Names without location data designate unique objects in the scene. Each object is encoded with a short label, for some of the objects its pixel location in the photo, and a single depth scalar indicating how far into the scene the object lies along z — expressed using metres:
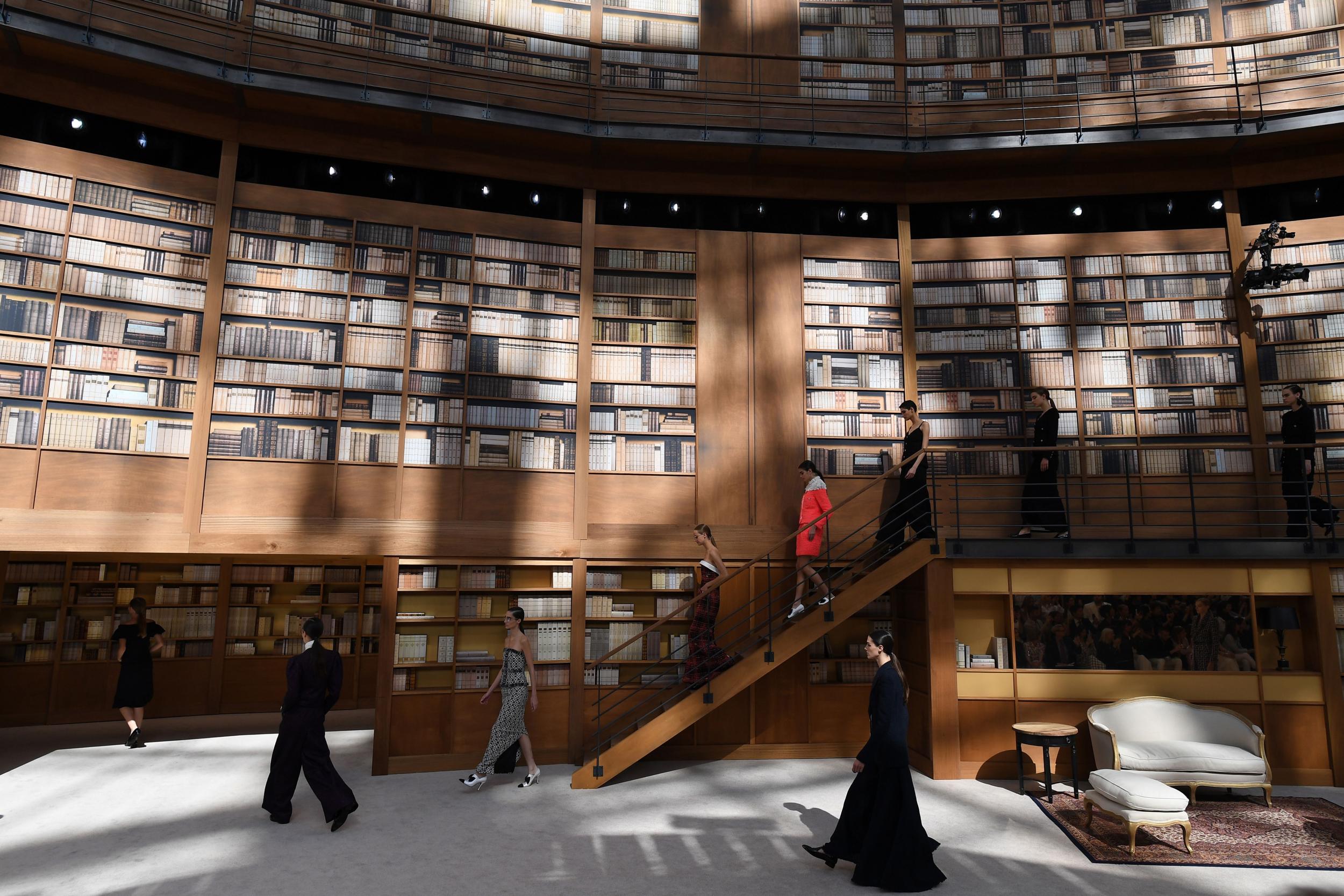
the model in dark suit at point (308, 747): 4.79
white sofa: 5.24
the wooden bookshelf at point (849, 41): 7.59
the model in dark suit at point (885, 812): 3.88
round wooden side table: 5.35
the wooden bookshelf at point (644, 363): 6.93
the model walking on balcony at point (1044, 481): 6.48
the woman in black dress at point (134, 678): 6.88
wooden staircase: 5.76
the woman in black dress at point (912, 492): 6.37
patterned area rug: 4.30
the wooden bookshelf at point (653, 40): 7.36
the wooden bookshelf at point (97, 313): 5.57
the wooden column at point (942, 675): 5.92
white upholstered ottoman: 4.36
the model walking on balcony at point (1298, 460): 6.25
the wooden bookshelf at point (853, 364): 7.15
